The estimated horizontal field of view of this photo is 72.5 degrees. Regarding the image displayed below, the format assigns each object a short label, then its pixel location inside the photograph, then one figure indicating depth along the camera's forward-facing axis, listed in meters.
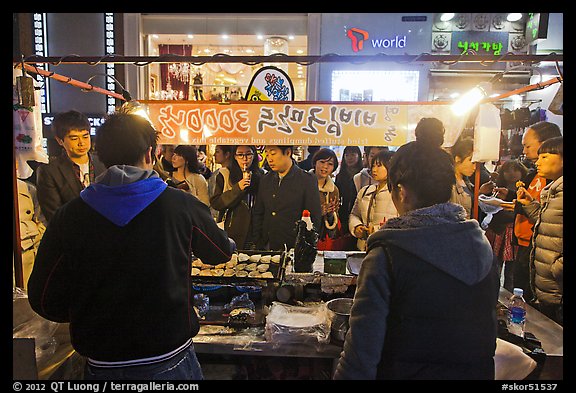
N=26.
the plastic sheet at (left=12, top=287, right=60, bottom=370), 2.46
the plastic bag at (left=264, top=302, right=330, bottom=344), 2.49
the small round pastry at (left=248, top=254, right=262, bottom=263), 3.51
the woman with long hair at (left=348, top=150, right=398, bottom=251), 4.11
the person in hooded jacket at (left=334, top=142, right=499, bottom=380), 1.64
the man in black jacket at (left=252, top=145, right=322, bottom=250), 4.57
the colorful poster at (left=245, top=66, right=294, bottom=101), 4.56
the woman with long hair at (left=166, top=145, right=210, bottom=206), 5.01
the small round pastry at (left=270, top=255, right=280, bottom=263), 3.50
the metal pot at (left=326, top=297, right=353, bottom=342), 2.46
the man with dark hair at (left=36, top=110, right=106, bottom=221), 3.64
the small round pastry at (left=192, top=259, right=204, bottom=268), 3.41
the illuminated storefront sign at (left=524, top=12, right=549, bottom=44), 7.69
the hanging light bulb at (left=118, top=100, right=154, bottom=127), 3.54
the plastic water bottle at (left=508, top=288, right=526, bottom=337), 2.58
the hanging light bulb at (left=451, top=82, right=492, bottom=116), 3.70
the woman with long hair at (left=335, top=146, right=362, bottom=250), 5.30
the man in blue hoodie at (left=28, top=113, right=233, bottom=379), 1.73
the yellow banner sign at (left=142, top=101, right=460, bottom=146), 3.98
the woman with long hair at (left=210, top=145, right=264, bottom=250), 4.83
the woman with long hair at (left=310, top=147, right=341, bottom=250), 5.13
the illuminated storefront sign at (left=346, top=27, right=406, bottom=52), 7.67
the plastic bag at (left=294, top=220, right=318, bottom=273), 3.24
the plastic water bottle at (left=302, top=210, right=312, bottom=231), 3.37
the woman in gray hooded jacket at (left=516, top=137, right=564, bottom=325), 3.29
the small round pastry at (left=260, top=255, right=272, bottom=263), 3.48
